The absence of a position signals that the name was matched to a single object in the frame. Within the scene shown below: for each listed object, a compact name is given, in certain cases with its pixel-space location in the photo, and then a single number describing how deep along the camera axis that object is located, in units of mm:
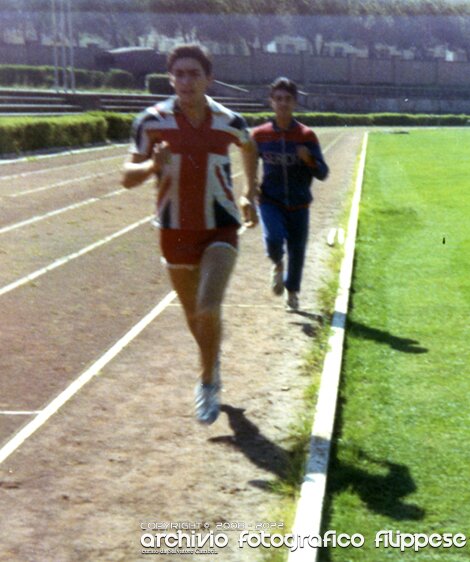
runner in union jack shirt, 6055
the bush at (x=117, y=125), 41875
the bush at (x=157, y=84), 71562
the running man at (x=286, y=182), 8867
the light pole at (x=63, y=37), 52969
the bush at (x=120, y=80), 75562
